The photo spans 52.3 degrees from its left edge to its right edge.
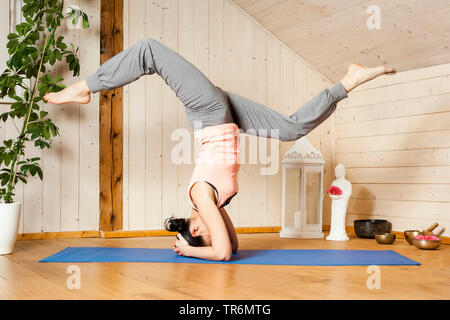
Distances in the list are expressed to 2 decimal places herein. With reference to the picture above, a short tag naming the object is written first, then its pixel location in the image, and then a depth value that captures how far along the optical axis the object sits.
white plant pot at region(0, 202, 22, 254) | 2.79
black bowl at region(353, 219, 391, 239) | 3.68
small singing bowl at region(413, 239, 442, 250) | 3.08
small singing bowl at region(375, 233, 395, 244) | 3.37
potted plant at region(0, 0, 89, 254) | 2.84
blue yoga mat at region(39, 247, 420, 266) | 2.51
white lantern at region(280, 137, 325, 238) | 3.85
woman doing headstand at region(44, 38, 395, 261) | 2.36
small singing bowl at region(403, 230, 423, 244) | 3.29
